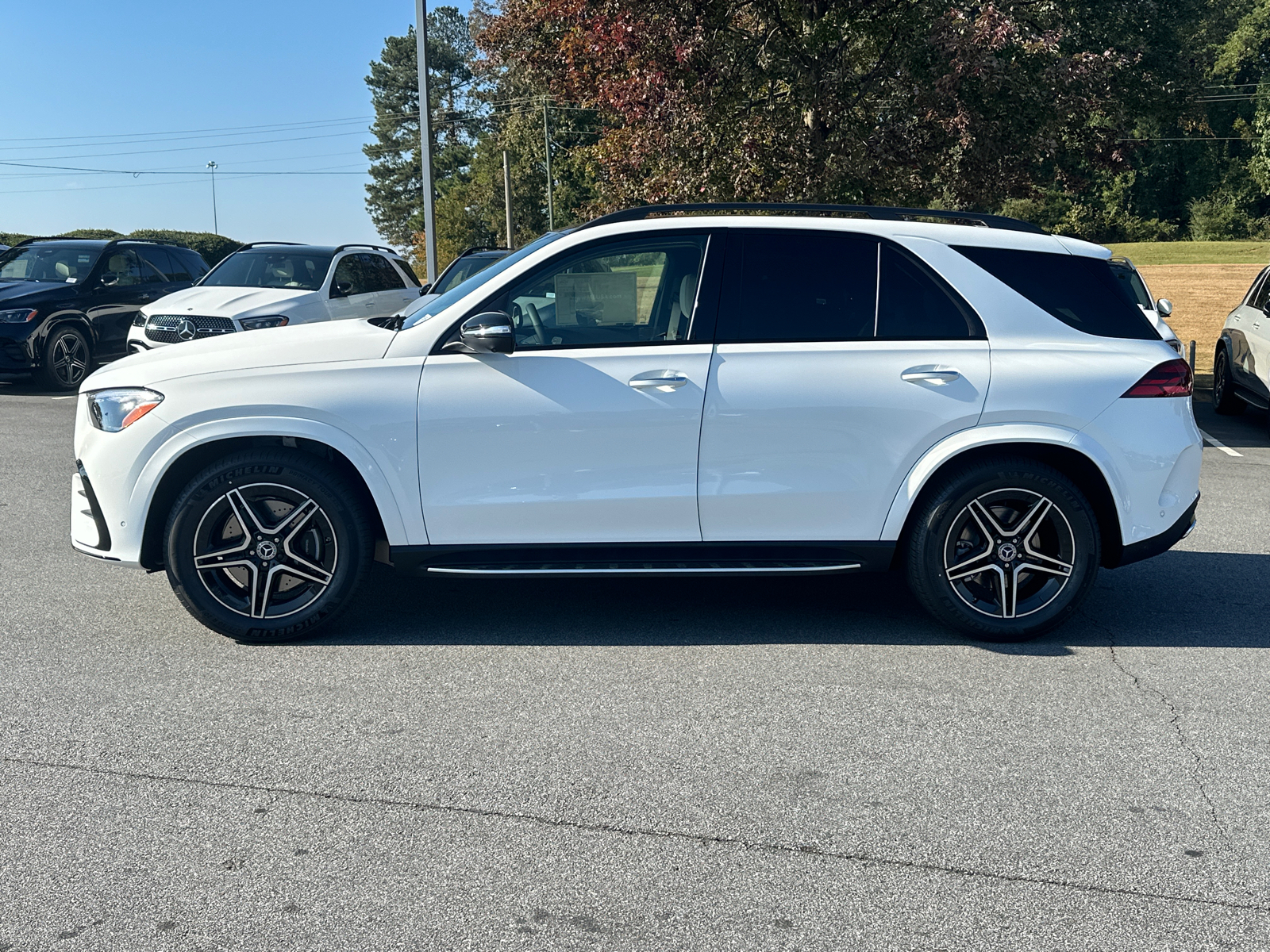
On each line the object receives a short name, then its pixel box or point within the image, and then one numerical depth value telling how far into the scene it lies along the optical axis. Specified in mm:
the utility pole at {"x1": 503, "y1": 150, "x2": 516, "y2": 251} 71419
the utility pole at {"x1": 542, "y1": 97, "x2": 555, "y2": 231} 71688
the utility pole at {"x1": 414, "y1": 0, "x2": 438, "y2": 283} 19844
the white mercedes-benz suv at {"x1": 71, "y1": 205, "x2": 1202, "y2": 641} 5238
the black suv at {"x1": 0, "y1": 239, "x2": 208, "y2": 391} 15219
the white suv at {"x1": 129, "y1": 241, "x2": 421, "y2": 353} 12906
